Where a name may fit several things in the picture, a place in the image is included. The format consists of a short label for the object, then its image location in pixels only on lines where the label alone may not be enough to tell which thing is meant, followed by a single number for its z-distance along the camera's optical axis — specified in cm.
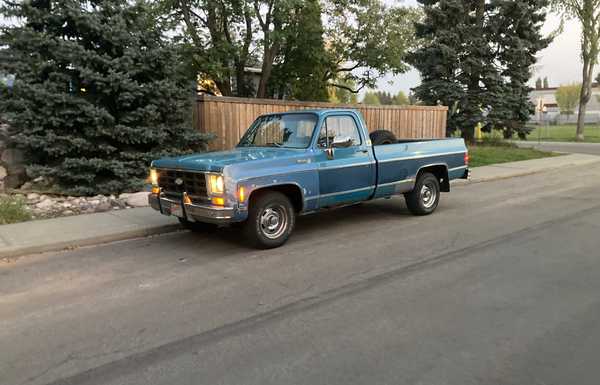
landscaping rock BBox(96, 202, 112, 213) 930
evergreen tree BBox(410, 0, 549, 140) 2241
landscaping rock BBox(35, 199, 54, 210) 919
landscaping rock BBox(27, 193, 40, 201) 973
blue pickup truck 617
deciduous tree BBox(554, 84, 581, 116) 9375
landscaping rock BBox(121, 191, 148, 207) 963
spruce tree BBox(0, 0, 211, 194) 959
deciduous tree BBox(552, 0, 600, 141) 2821
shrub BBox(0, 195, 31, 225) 815
